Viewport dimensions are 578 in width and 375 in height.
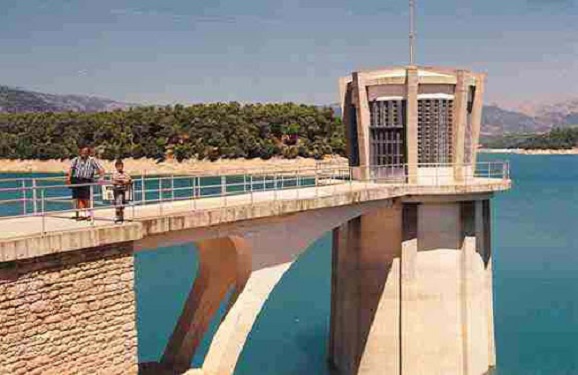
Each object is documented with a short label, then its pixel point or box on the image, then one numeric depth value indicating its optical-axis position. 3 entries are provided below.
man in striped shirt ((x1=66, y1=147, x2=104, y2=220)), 15.46
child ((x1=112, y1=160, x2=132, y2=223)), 14.70
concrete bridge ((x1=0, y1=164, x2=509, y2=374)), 12.29
